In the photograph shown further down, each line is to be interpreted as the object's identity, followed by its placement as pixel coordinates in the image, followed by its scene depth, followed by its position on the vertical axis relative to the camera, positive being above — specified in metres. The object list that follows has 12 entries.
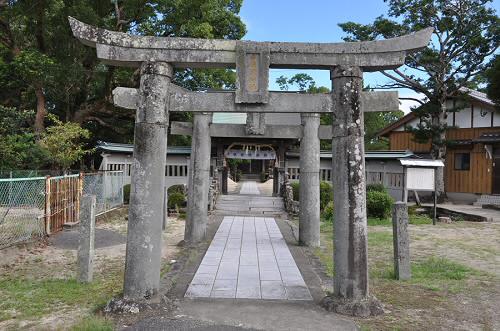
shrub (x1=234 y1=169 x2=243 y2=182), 46.92 -0.20
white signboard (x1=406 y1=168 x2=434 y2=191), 19.61 +0.04
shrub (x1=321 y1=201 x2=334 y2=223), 19.35 -1.64
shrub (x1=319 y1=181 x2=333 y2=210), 22.62 -0.93
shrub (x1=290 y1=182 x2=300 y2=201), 24.54 -0.73
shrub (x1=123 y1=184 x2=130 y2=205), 24.10 -1.27
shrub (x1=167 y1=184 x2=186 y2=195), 23.12 -0.88
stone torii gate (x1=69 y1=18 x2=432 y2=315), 6.43 +1.08
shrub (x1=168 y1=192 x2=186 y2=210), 21.34 -1.34
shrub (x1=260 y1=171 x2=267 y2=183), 45.73 -0.21
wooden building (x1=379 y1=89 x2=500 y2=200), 28.38 +2.18
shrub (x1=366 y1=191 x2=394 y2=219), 19.58 -1.13
